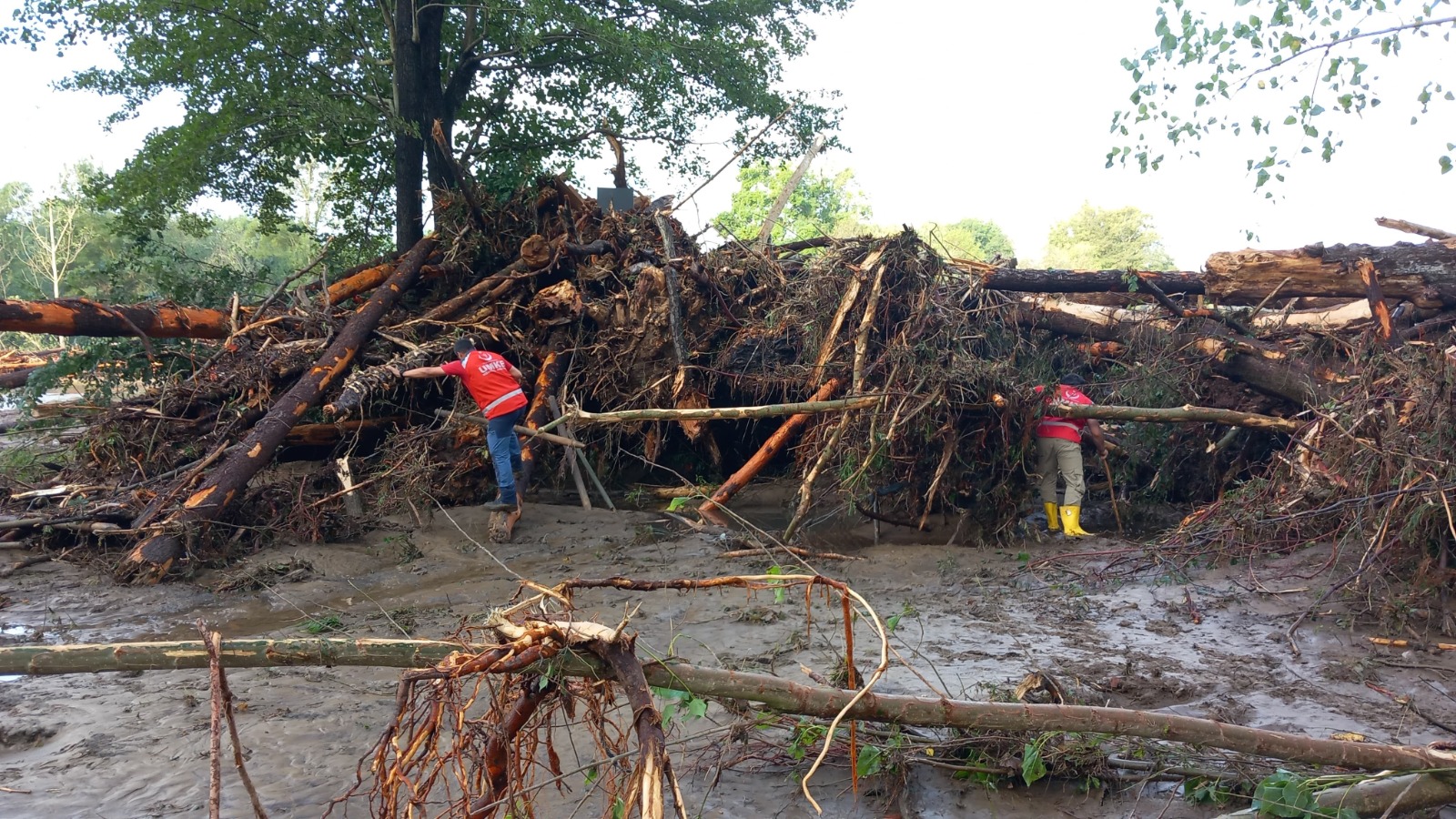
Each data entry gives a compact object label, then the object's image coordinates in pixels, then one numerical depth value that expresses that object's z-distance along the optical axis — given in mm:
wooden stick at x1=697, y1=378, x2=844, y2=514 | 7895
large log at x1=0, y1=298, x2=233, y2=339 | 7662
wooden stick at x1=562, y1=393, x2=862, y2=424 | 5191
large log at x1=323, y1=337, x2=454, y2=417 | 8211
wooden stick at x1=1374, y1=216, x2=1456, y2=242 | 8555
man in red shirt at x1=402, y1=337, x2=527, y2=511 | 8289
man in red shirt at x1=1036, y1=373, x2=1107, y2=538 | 8406
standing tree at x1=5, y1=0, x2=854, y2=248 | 12320
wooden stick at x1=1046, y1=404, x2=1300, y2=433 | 7547
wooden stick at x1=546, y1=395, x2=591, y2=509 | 8875
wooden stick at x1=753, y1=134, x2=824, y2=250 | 10870
